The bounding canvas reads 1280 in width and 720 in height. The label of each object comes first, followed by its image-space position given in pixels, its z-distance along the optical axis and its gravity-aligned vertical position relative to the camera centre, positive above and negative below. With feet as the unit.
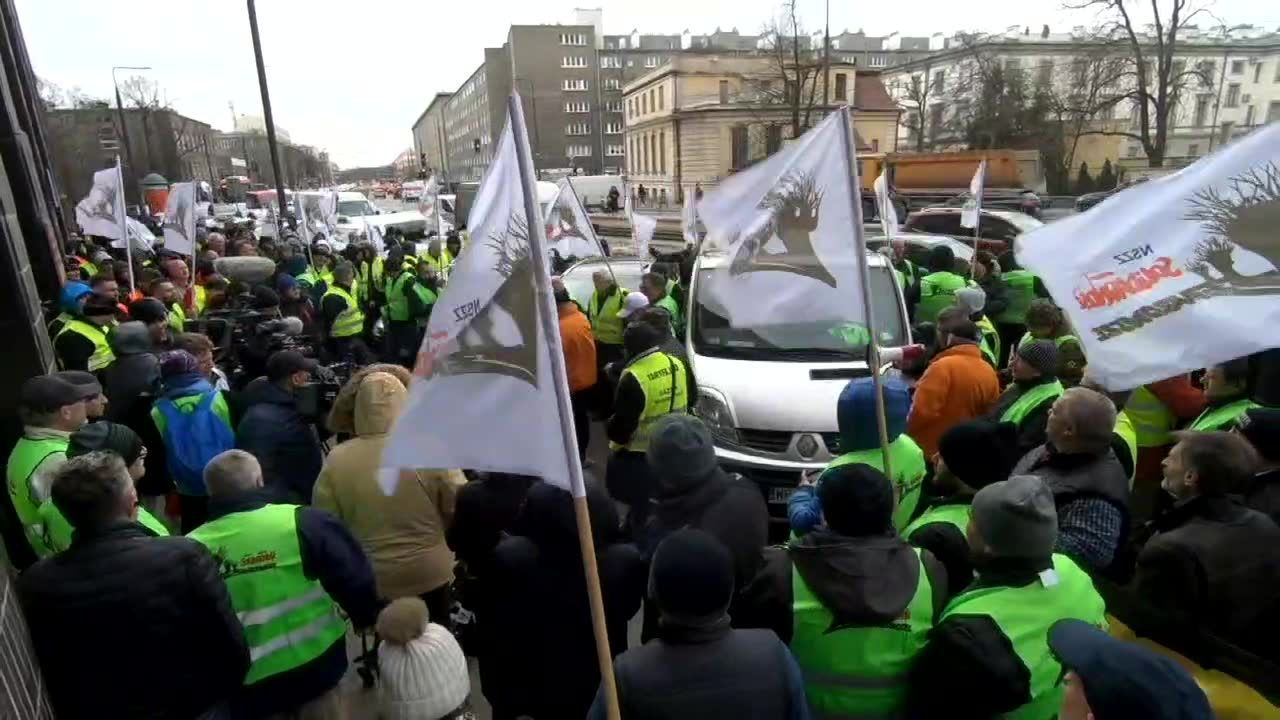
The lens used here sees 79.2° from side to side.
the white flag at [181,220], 29.04 -1.37
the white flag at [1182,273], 8.37 -1.36
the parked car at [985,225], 48.60 -4.84
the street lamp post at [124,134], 90.21 +6.67
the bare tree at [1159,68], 97.14 +9.82
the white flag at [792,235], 11.01 -1.07
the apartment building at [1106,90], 170.30 +17.31
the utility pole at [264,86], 53.21 +6.37
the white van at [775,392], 17.31 -5.27
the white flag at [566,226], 25.70 -1.88
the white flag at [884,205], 30.90 -1.95
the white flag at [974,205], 32.44 -2.37
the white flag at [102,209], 27.86 -0.84
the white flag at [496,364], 7.34 -1.84
